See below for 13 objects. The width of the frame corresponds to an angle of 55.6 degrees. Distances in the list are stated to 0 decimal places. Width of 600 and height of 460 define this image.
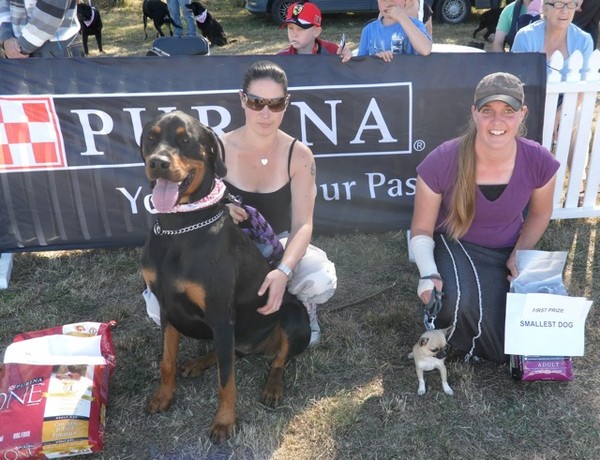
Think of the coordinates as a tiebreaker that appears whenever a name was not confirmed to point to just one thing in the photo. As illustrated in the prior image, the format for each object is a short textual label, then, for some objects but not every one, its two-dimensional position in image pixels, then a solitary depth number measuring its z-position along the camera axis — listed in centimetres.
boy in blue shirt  382
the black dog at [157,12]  1174
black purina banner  373
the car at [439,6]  1277
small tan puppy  271
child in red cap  413
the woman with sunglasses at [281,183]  275
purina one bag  229
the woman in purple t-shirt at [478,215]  280
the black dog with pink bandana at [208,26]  1112
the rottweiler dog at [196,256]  228
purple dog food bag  272
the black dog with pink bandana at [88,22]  1039
